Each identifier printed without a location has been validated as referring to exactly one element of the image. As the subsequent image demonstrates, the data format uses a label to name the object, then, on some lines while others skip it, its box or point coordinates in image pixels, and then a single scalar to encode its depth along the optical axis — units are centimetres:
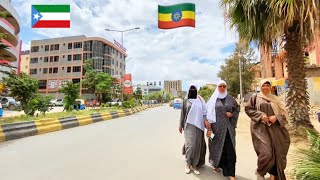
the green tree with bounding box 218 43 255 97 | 3672
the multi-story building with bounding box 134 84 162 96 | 15980
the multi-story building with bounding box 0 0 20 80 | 2885
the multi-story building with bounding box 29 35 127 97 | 6919
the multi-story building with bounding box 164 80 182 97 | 16902
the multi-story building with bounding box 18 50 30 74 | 9288
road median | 882
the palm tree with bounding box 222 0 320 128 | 816
